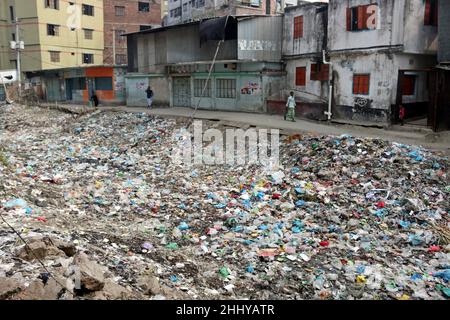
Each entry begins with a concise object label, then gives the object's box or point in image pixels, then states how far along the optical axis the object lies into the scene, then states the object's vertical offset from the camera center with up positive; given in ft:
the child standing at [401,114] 52.29 -2.86
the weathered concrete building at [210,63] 67.72 +5.06
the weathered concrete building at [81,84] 99.19 +2.09
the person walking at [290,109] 57.88 -2.45
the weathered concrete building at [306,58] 62.08 +5.21
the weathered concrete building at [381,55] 52.03 +4.76
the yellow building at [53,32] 122.01 +18.27
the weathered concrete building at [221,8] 101.09 +21.58
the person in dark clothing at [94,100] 96.23 -1.88
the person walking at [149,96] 83.76 -0.85
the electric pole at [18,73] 104.46 +5.00
